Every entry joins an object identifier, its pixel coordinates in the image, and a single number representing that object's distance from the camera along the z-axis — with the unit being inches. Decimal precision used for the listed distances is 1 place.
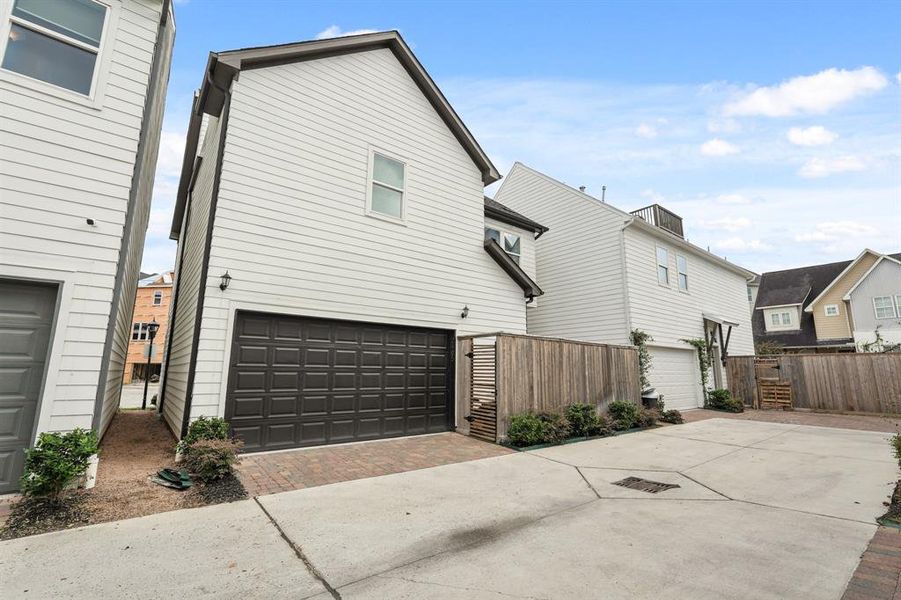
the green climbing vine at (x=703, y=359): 653.9
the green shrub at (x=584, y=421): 365.7
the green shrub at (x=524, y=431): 320.2
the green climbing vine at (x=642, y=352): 522.6
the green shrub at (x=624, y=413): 416.2
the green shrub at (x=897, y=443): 201.7
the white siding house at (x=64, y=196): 183.8
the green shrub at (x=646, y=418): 433.4
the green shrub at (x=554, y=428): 331.9
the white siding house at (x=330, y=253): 269.1
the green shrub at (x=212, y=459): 197.6
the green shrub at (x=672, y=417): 478.3
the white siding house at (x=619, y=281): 561.3
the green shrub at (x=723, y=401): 598.9
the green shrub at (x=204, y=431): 226.8
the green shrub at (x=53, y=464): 158.7
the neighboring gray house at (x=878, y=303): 933.8
